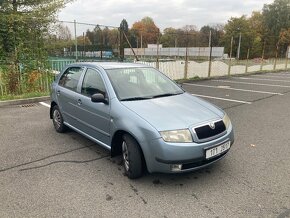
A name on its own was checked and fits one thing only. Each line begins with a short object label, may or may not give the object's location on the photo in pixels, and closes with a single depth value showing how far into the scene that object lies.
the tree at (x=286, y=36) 48.41
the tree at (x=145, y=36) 18.00
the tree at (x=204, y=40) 17.70
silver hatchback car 2.99
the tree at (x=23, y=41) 8.85
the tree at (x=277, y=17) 63.22
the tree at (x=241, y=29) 45.22
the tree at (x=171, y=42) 20.62
